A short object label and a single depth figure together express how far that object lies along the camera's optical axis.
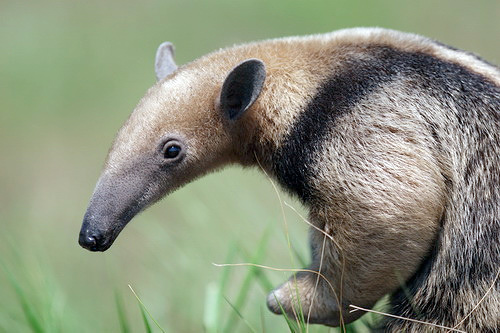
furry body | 9.66
